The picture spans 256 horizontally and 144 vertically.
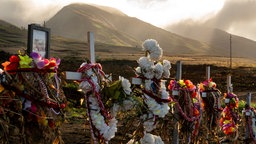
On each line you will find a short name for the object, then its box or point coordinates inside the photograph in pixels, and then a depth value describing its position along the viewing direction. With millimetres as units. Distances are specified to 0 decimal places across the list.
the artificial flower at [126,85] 5164
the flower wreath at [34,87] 4035
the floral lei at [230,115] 9836
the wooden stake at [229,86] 10195
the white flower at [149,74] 6082
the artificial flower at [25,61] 4113
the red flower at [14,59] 4074
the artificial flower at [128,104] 5193
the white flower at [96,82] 4938
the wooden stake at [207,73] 9281
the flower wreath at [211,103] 8859
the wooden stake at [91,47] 5215
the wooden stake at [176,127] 7409
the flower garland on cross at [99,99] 4922
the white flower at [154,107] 5934
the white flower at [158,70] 6121
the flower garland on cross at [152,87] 5938
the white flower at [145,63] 6070
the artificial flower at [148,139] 5973
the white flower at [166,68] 6301
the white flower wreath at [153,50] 6141
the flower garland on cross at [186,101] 7492
